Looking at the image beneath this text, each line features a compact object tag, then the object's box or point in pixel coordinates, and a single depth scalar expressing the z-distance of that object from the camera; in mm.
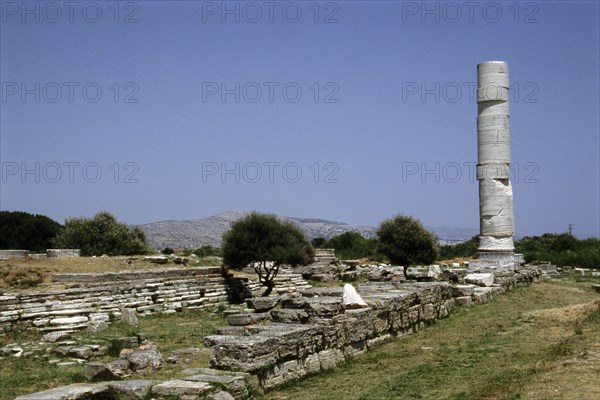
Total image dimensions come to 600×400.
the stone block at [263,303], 15516
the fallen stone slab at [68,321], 16750
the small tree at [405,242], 28047
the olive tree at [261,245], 23016
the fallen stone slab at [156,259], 25641
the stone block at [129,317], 17422
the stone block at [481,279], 21047
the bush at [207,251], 43538
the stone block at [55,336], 14633
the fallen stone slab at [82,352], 12156
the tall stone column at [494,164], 27047
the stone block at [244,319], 12837
